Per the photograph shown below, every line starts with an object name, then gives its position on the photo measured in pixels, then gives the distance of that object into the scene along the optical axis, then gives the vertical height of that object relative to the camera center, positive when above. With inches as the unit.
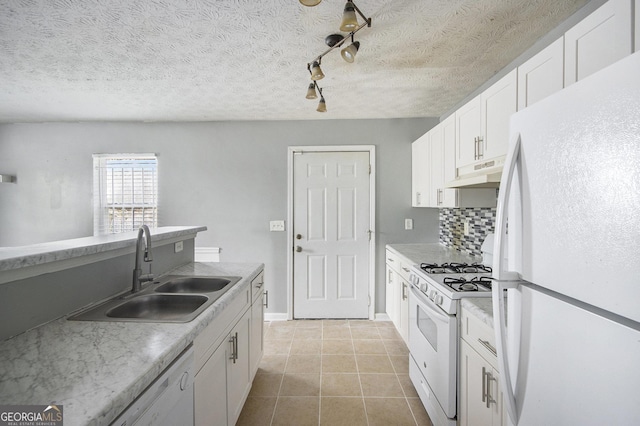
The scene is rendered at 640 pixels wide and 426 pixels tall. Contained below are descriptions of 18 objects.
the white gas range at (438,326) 59.0 -27.9
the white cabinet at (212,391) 45.2 -32.1
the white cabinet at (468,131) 76.6 +22.4
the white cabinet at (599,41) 37.4 +24.7
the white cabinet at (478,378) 46.5 -30.2
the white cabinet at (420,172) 115.8 +16.5
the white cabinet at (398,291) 101.0 -32.4
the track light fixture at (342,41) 48.6 +33.8
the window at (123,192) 138.9 +8.0
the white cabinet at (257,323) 78.7 -34.1
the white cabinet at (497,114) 61.9 +22.6
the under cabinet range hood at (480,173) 65.7 +9.7
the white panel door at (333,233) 134.6 -11.2
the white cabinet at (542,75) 48.5 +25.1
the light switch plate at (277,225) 135.9 -7.7
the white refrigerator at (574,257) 22.2 -4.4
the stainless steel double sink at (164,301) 47.5 -18.7
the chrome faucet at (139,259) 58.6 -10.7
